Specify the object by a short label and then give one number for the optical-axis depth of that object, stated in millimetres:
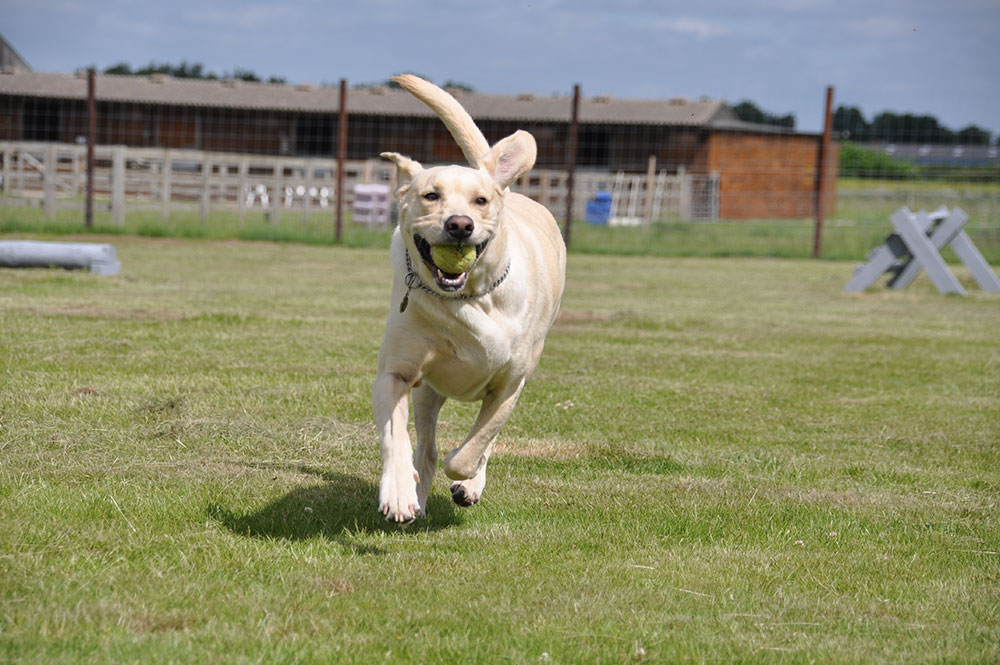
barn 45281
